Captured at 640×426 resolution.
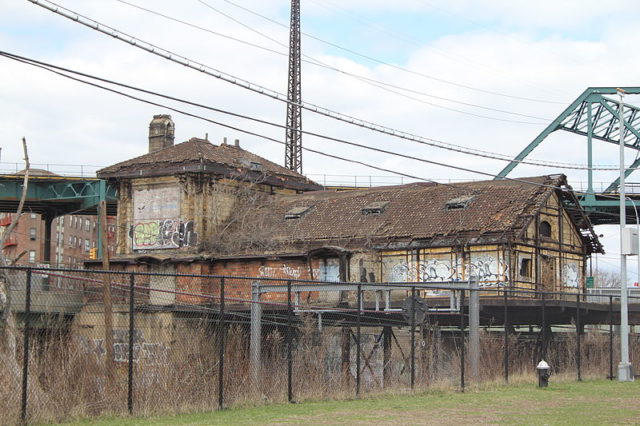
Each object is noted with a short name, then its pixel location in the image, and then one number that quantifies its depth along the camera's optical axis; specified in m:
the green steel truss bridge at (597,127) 90.88
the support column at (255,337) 23.17
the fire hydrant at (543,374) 25.02
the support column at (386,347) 28.65
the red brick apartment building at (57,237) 125.94
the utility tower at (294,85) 66.12
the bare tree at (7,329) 17.17
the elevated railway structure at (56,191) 70.38
